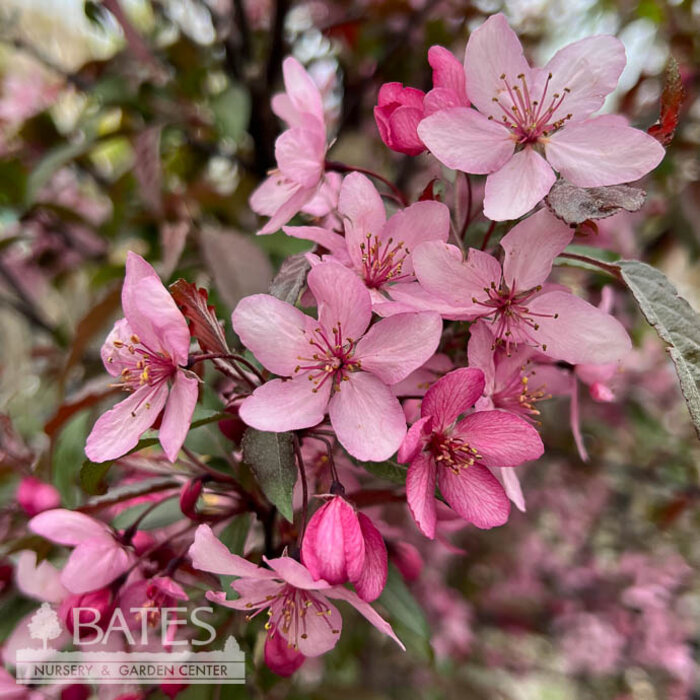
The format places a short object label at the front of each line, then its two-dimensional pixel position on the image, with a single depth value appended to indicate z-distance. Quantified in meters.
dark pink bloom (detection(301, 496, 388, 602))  0.11
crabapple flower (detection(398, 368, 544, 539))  0.11
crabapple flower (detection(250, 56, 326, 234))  0.14
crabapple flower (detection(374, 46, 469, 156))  0.13
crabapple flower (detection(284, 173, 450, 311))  0.13
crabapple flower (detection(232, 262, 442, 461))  0.11
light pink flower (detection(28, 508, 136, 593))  0.13
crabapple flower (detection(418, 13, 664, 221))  0.12
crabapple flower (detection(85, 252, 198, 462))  0.11
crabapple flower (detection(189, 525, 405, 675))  0.11
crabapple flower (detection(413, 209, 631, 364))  0.12
